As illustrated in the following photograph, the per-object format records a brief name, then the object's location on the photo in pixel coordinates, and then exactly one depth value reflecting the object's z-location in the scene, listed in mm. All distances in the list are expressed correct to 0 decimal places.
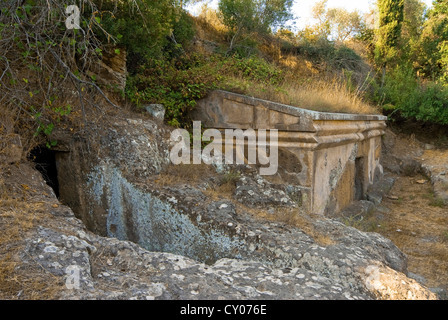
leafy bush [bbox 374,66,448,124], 9516
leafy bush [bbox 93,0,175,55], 4186
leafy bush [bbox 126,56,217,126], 4797
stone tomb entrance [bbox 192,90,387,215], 4566
